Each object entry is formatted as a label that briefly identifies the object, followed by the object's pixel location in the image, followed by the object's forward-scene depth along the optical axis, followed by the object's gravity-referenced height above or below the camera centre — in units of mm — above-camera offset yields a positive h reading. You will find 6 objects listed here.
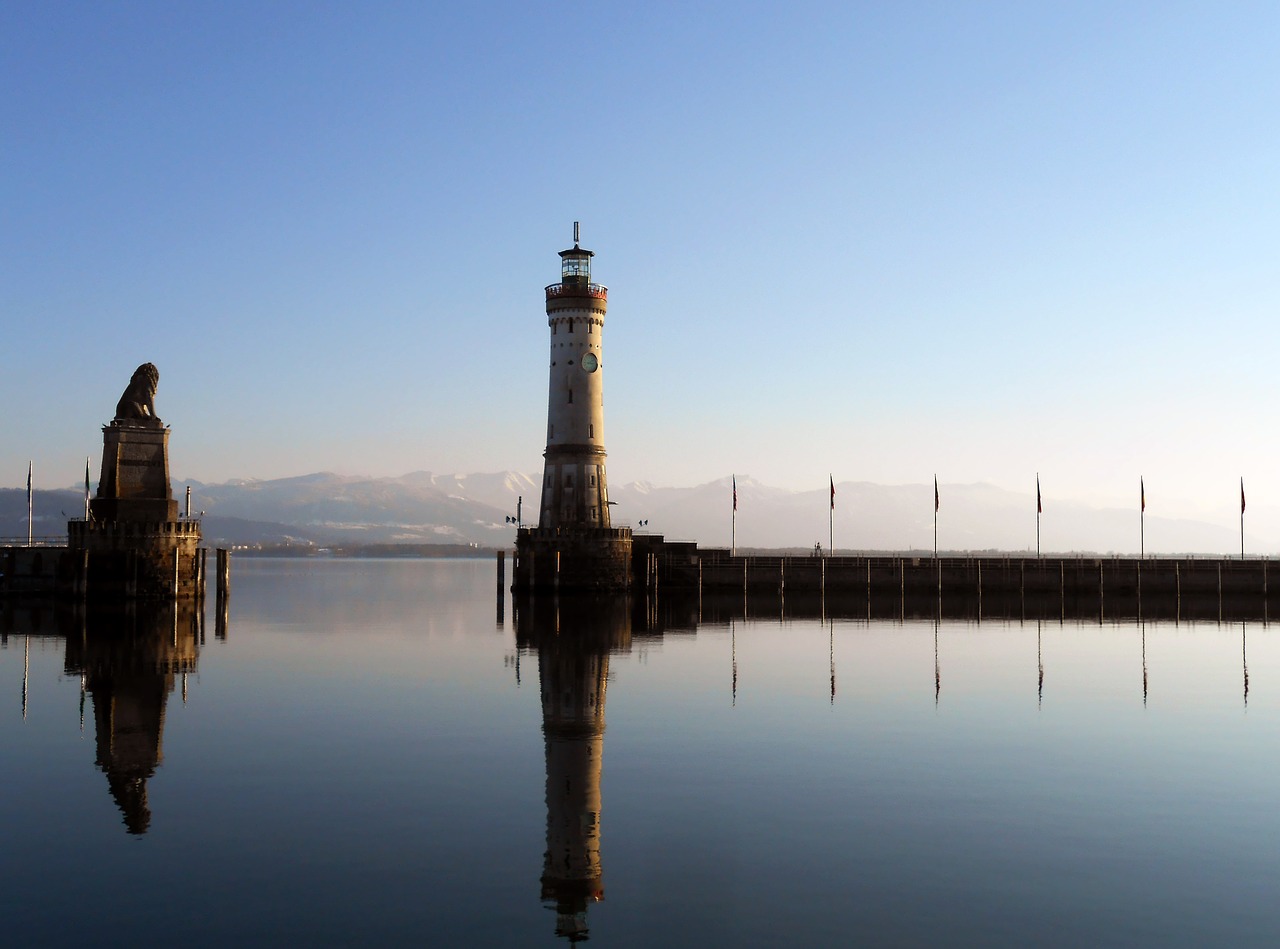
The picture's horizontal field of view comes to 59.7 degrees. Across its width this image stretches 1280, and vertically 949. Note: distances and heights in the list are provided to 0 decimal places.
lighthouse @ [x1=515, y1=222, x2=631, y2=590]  87938 +6076
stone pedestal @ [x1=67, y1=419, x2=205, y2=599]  75625 -96
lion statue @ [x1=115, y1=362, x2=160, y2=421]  77688 +9025
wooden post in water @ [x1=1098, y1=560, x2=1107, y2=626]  95588 -5061
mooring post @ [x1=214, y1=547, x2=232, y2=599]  83625 -3373
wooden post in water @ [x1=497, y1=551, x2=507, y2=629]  74100 -4965
